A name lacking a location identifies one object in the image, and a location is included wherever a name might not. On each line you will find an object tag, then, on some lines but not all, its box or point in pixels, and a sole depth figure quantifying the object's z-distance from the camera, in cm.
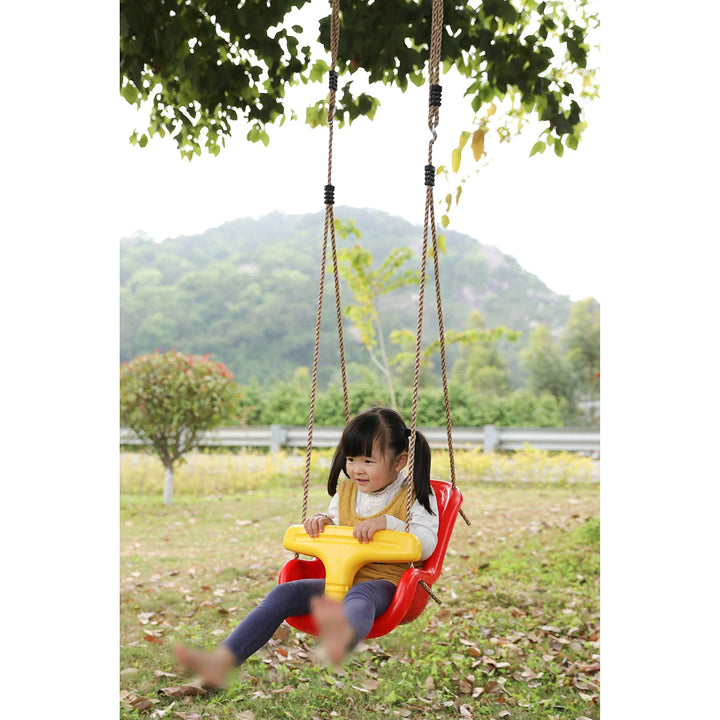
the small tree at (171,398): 577
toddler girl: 156
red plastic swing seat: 176
